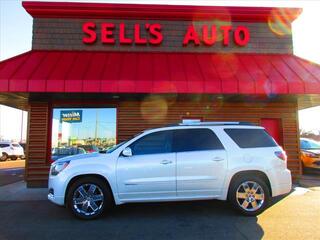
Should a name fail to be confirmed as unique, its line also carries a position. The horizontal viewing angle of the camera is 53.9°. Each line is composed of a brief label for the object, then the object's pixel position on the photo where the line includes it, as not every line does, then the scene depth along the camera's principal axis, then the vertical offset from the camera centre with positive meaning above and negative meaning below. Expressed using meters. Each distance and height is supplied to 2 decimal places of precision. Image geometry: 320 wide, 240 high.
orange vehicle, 14.07 -0.64
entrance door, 11.97 +0.61
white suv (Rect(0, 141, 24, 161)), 29.65 -0.84
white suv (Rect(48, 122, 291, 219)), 6.52 -0.65
